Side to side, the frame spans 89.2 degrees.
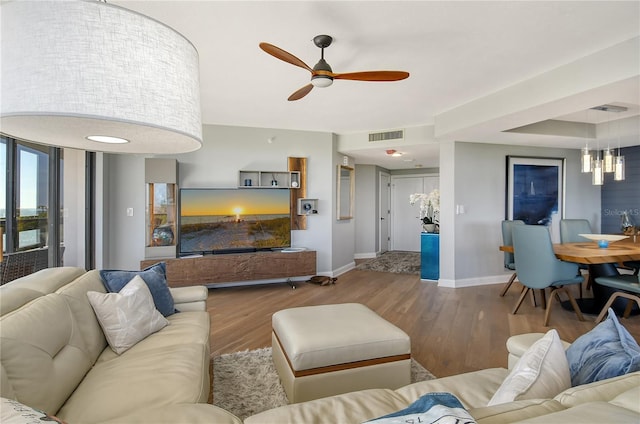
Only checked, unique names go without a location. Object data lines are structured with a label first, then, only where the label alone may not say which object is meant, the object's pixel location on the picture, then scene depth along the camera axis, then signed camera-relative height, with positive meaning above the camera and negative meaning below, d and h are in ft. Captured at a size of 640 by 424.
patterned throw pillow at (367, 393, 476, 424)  2.02 -1.38
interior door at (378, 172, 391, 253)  25.98 -0.10
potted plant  17.19 -0.03
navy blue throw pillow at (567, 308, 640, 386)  3.21 -1.51
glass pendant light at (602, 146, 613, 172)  12.05 +1.82
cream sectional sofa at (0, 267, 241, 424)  3.44 -2.10
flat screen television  14.61 -0.49
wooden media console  13.87 -2.62
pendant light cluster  12.03 +1.69
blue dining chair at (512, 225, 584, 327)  10.69 -1.84
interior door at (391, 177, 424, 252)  26.68 -0.50
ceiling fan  7.60 +3.21
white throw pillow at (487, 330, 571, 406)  3.17 -1.70
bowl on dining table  12.84 -1.08
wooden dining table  10.09 -1.45
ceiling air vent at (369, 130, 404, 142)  17.00 +3.96
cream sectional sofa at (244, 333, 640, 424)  2.16 -2.20
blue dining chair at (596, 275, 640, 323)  10.02 -2.41
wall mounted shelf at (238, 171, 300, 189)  16.03 +1.56
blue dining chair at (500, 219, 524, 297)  14.26 -1.27
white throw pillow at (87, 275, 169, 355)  5.72 -1.95
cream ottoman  5.75 -2.72
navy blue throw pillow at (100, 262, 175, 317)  6.66 -1.57
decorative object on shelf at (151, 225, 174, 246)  14.40 -1.20
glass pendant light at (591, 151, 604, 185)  12.01 +1.45
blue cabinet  17.02 -2.49
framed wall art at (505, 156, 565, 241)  16.93 +1.06
